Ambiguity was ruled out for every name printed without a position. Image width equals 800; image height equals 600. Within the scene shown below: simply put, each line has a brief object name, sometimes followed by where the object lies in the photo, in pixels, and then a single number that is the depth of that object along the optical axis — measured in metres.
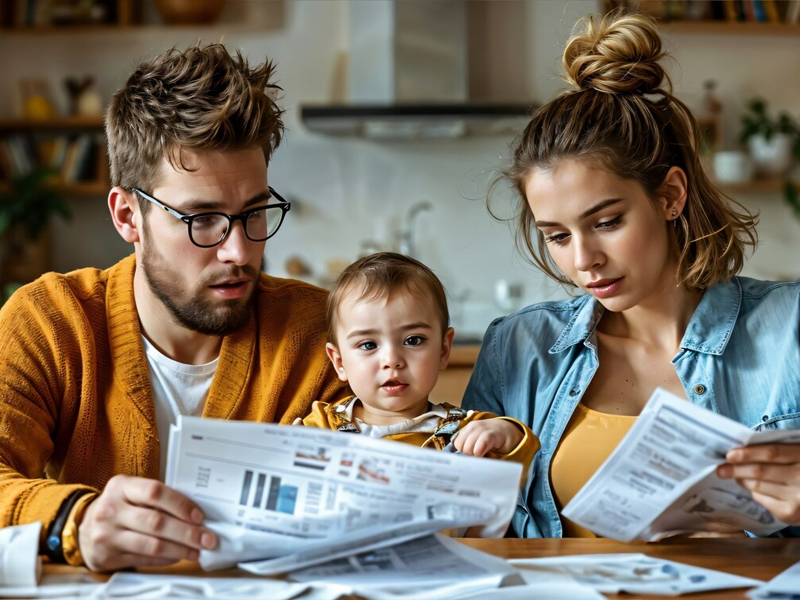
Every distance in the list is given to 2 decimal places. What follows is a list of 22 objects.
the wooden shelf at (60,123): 4.47
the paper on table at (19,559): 1.10
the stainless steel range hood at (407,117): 4.26
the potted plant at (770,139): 4.68
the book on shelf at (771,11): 4.70
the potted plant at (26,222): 4.24
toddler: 1.55
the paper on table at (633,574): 1.08
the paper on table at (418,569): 1.07
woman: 1.57
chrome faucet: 4.75
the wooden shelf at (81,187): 4.47
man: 1.57
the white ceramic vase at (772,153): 4.69
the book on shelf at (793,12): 4.74
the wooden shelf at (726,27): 4.63
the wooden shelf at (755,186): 4.65
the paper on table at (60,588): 1.07
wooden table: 1.16
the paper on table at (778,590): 1.06
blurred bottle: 4.71
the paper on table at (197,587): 1.05
